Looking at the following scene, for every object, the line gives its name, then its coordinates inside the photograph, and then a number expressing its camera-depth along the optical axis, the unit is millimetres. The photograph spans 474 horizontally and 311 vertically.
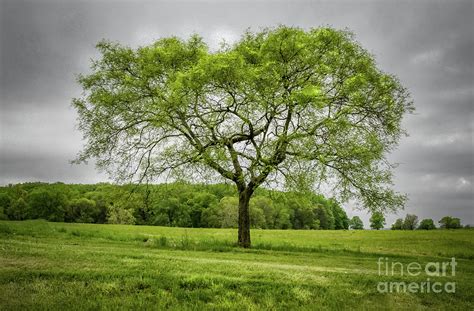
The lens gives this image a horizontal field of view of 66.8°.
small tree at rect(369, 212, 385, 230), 115112
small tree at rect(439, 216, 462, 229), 81400
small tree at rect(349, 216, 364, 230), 140475
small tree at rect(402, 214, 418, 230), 95625
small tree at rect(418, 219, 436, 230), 97038
